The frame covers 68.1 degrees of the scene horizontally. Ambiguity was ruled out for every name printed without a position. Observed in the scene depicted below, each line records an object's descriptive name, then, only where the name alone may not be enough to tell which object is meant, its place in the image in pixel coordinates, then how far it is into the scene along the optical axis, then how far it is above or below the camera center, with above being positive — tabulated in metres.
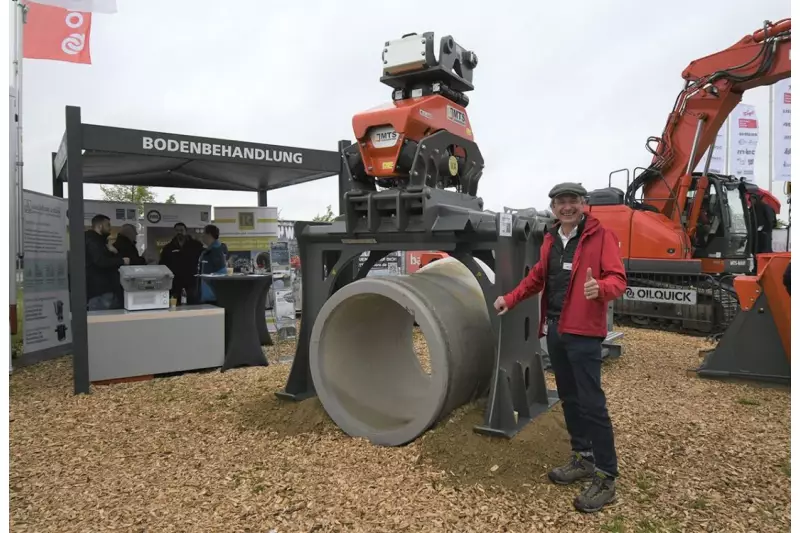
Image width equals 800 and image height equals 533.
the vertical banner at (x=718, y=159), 16.77 +2.72
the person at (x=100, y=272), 6.97 -0.21
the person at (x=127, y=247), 7.98 +0.09
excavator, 8.76 +0.68
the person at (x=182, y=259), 8.30 -0.07
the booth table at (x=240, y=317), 6.86 -0.75
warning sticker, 3.96 +0.20
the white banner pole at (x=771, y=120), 13.69 +3.11
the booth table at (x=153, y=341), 6.03 -0.93
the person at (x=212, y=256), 7.66 -0.03
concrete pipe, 3.85 -0.75
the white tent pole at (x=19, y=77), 6.79 +2.16
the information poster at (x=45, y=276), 7.10 -0.27
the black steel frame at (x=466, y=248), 3.98 +0.04
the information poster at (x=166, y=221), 9.84 +0.56
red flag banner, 8.75 +3.32
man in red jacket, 3.15 -0.33
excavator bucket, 5.61 -0.77
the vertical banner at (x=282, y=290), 9.02 -0.56
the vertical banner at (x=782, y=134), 13.48 +2.73
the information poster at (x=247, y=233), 10.08 +0.36
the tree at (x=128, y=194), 26.00 +2.69
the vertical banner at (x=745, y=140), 16.66 +3.24
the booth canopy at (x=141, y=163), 5.50 +1.11
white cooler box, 6.34 -0.35
